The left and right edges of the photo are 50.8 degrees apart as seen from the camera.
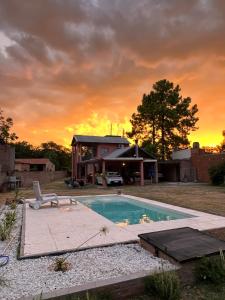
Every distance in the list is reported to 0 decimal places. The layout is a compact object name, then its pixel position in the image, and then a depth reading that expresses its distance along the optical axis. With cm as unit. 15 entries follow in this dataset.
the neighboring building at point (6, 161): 2005
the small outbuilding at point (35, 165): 4472
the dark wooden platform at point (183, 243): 397
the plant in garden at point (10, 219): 663
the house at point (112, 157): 2503
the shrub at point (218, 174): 2173
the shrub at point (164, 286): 315
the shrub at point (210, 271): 355
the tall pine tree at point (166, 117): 3444
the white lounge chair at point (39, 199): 1016
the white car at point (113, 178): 2293
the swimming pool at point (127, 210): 873
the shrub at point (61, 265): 392
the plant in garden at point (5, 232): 574
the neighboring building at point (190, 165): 2577
